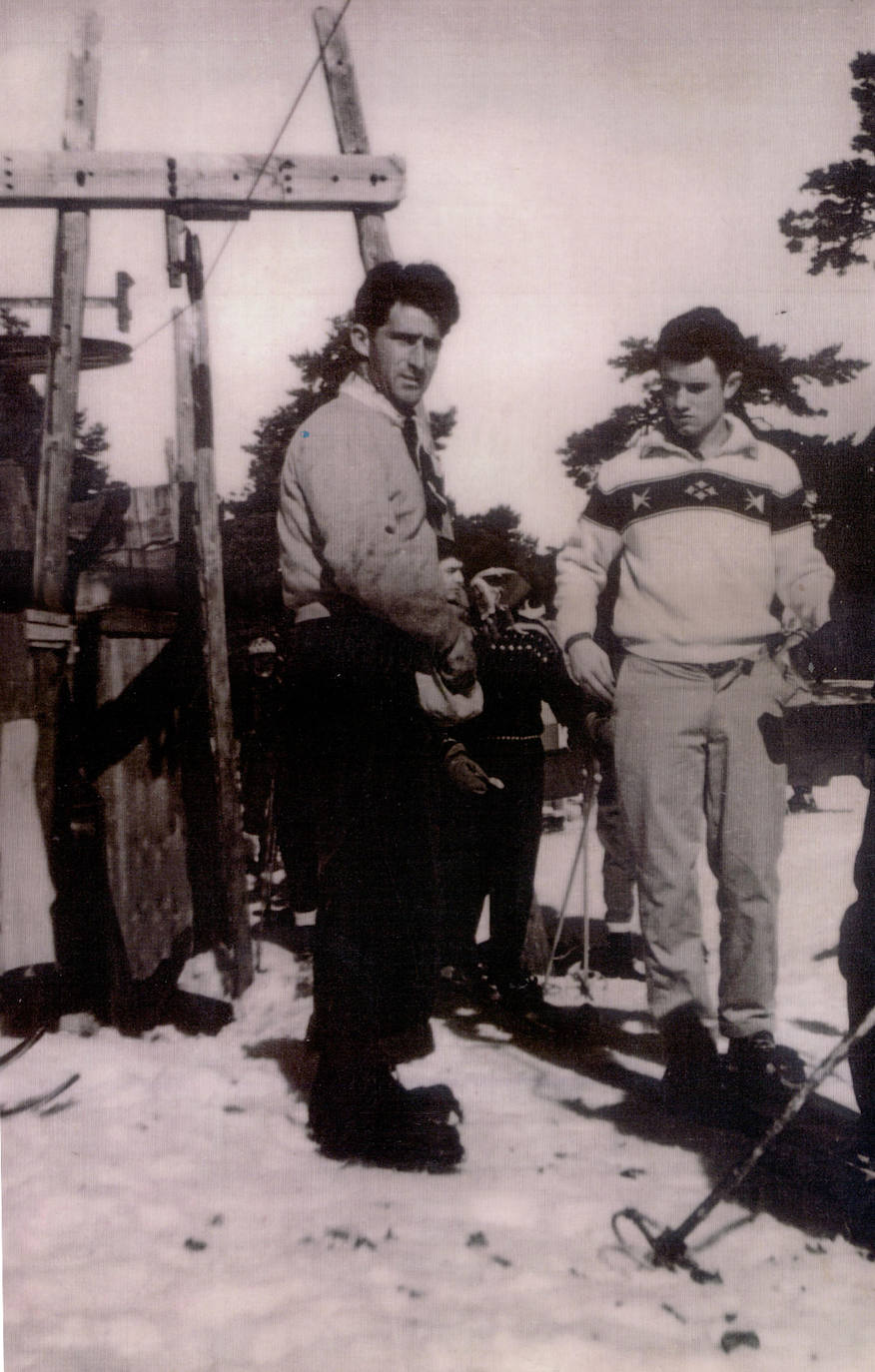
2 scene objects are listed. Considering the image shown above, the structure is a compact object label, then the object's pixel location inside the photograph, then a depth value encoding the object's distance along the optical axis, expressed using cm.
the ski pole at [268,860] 491
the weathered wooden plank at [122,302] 554
